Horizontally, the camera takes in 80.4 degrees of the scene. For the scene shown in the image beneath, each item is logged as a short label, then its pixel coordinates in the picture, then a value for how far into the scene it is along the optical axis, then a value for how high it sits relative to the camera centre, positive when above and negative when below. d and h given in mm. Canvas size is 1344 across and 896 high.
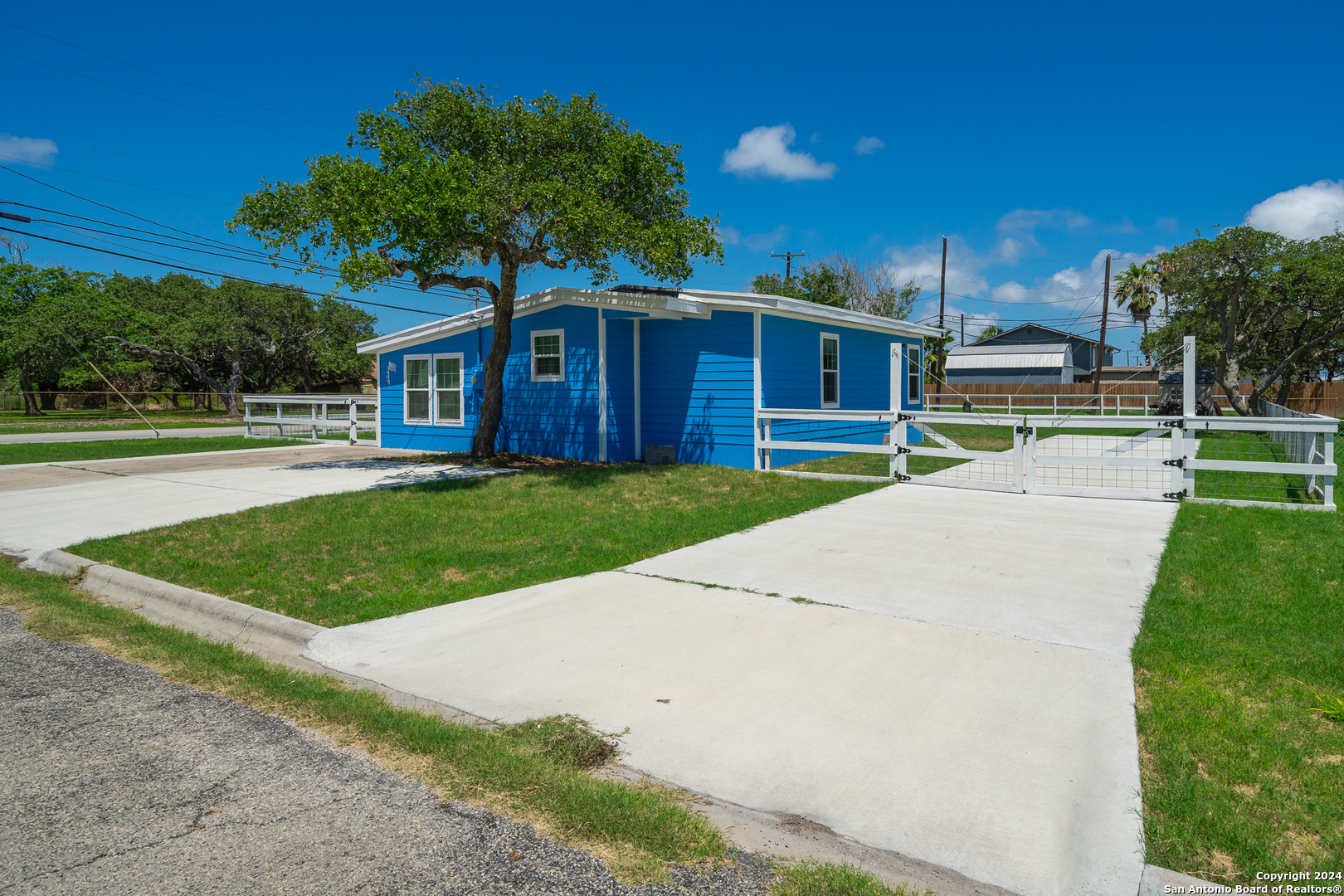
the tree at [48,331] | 36406 +3556
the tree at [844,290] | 38250 +5683
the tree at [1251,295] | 21938 +3167
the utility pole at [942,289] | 38506 +5676
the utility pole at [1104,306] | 35406 +4426
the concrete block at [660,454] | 14375 -872
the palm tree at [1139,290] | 44031 +6504
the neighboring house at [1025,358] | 49094 +3003
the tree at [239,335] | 39500 +3760
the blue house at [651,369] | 13688 +701
